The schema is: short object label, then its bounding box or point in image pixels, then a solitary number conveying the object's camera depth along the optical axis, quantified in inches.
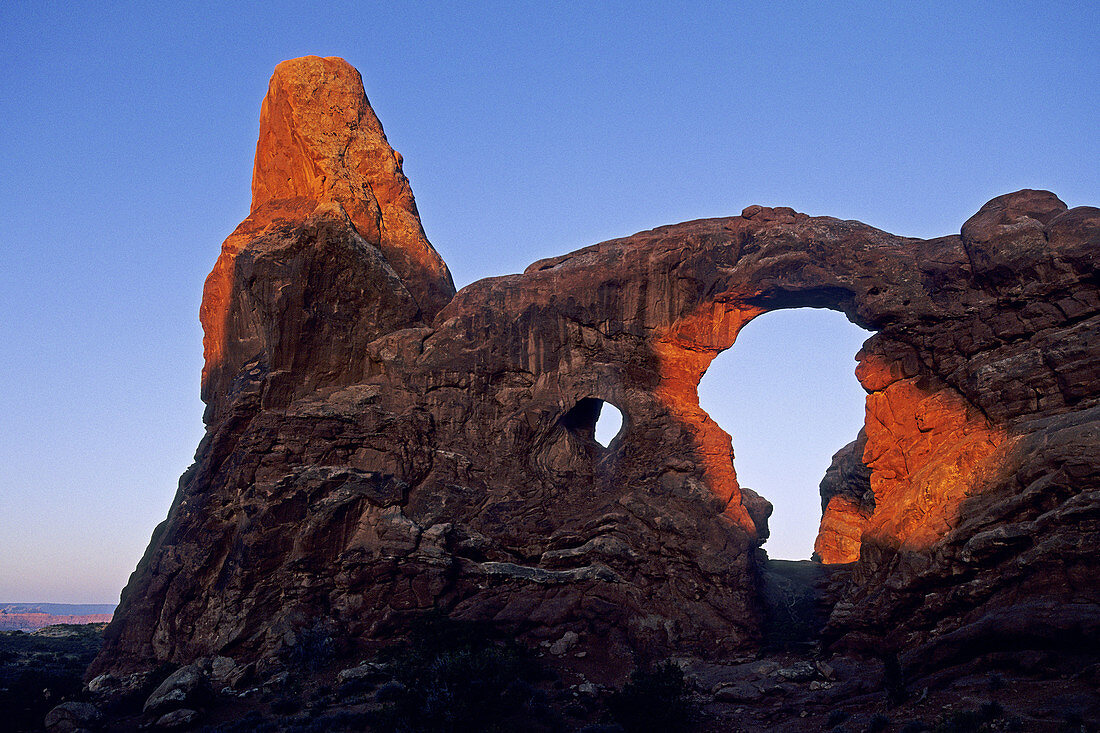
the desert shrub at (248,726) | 965.2
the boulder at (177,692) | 1042.1
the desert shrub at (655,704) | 889.5
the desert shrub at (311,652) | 1142.3
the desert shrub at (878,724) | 784.9
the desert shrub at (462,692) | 899.4
